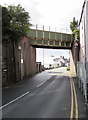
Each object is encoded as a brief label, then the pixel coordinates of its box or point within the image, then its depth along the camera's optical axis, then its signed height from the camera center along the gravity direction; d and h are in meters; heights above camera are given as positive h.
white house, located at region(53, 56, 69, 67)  136.26 +2.75
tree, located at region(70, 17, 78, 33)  54.01 +10.87
